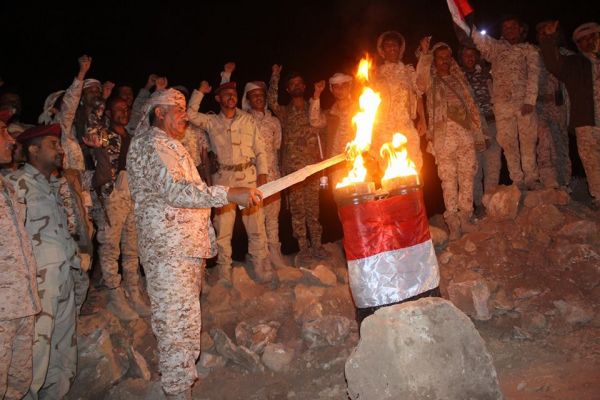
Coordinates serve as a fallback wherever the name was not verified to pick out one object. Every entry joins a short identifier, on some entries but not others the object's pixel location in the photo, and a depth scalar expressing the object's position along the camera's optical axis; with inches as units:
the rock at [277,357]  192.1
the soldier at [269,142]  281.6
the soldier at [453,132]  269.6
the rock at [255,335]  204.7
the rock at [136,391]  173.9
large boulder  114.8
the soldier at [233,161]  255.9
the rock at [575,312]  185.0
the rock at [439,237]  267.6
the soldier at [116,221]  227.0
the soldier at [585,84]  254.6
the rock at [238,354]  195.3
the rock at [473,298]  199.2
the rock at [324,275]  247.9
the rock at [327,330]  203.0
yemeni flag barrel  147.3
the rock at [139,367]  190.7
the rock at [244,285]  246.4
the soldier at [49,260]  162.4
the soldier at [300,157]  291.6
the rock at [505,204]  263.7
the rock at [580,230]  229.8
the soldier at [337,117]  286.8
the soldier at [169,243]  149.8
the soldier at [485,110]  288.7
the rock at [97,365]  180.5
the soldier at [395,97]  274.8
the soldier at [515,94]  274.1
